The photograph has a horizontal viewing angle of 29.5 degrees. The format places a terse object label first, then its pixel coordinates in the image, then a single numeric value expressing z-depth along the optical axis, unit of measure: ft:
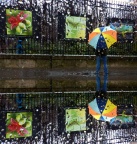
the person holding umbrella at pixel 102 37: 29.73
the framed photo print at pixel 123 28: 32.17
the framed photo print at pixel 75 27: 30.94
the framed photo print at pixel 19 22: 29.17
